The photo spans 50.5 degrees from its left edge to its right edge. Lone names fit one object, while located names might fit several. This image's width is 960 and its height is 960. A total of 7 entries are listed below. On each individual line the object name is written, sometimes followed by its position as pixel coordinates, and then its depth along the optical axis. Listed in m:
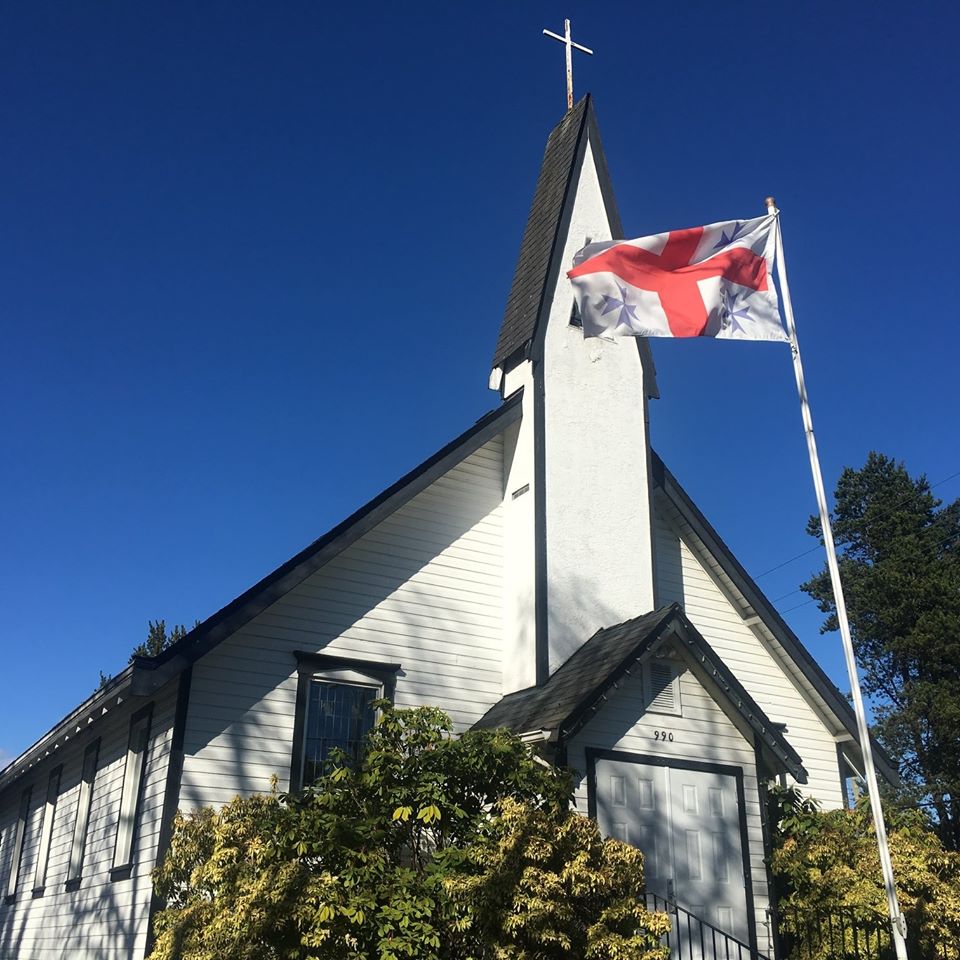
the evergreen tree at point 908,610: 32.53
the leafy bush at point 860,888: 10.65
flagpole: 7.98
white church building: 11.12
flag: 9.99
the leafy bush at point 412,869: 8.10
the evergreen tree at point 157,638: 32.22
